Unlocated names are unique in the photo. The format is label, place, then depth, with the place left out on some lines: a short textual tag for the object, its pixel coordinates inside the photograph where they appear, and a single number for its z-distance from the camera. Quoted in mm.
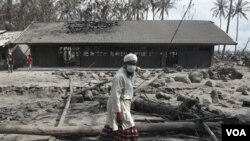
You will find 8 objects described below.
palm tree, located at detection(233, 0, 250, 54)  67356
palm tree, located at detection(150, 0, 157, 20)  57381
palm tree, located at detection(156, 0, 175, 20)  58969
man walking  6305
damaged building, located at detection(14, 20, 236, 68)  31375
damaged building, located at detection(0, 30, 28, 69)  32844
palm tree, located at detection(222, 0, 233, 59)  62909
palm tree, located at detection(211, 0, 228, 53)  71812
